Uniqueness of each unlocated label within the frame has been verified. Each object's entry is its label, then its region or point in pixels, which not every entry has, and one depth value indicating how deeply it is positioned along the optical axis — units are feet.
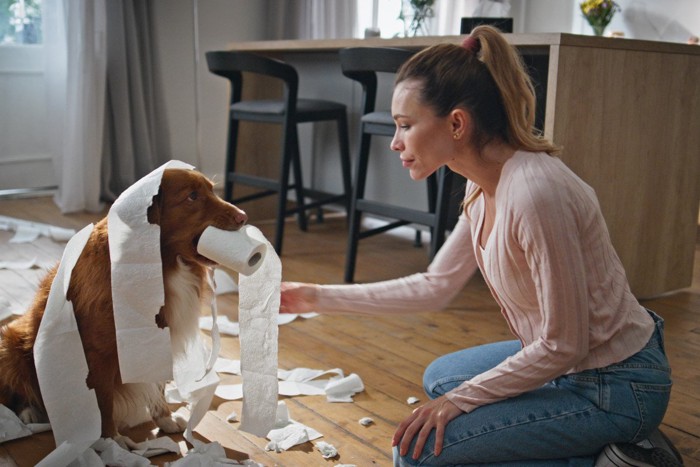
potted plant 12.58
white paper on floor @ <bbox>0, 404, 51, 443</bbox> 5.33
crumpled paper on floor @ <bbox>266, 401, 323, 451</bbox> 5.41
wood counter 7.81
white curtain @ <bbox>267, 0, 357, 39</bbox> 16.55
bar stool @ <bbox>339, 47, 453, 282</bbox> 8.80
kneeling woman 3.99
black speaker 10.77
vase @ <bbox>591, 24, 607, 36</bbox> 16.11
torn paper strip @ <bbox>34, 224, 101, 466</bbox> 4.94
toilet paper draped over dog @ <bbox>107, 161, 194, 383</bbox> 4.75
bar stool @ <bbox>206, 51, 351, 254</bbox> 10.61
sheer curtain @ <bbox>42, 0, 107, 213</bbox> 14.06
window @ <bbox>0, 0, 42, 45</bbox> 14.42
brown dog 4.94
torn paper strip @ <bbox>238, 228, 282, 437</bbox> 5.04
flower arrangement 15.85
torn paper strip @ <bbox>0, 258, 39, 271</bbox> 10.17
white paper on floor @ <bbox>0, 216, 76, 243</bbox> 11.93
